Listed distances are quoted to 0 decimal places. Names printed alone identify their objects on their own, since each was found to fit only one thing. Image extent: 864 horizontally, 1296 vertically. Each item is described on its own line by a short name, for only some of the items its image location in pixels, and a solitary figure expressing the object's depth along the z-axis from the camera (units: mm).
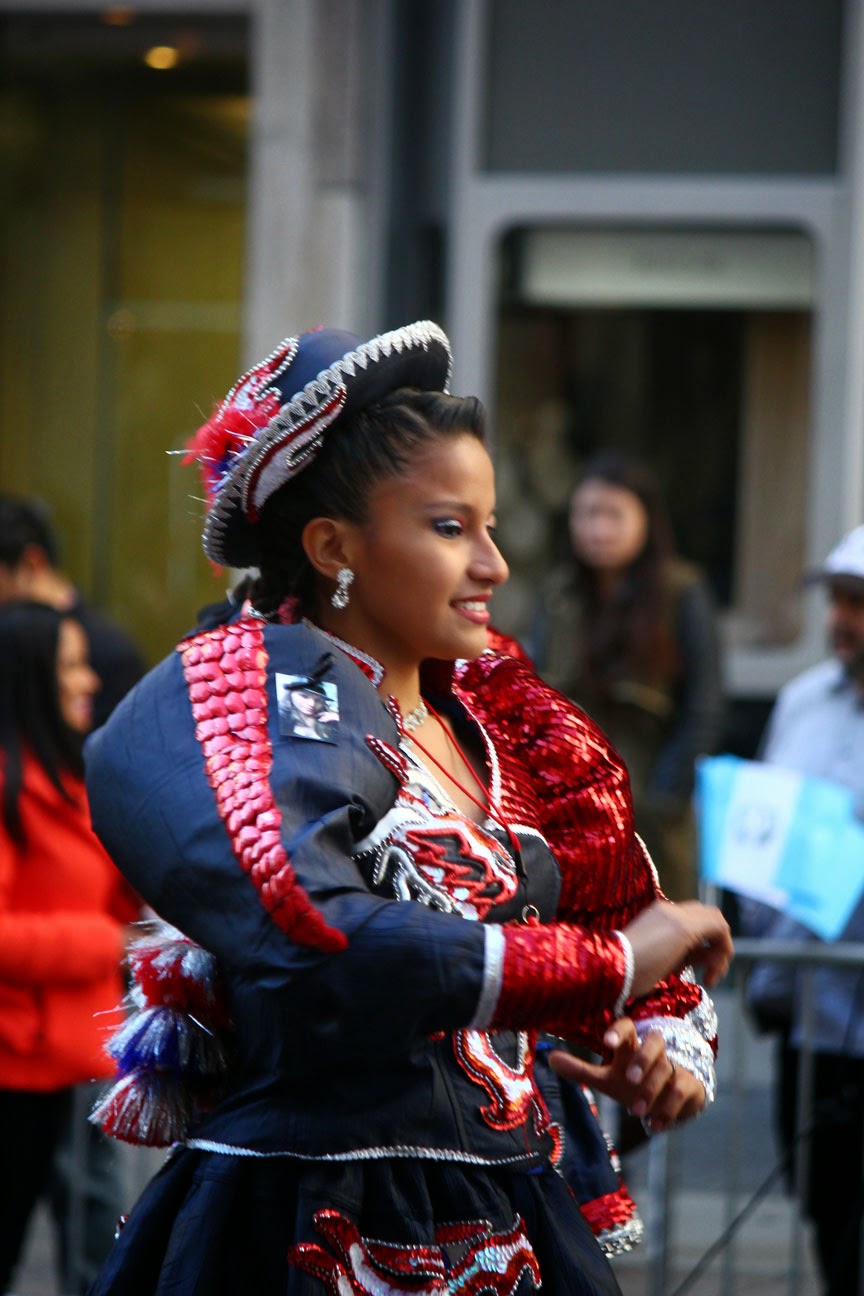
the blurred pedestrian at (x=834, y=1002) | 8617
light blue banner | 8320
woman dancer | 3777
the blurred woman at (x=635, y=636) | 11398
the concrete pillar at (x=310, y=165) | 14953
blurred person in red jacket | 8148
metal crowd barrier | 8289
